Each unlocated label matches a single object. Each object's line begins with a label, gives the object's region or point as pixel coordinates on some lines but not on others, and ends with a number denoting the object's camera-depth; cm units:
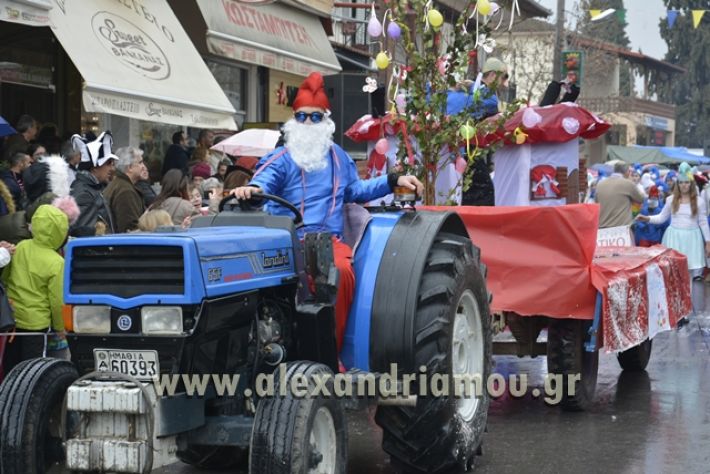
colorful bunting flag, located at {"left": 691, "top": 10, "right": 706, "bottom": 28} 3835
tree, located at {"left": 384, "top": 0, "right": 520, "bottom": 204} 977
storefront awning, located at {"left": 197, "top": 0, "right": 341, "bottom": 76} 1629
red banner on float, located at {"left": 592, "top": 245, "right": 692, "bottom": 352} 815
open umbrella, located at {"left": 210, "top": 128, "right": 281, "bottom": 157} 1445
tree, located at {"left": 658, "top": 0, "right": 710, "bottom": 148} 8819
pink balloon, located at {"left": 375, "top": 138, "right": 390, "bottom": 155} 1009
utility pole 3026
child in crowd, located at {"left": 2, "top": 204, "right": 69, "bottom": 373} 775
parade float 806
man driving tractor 634
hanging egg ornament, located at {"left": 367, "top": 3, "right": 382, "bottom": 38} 988
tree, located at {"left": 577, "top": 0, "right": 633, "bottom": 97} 3862
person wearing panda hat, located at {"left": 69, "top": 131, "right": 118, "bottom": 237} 882
